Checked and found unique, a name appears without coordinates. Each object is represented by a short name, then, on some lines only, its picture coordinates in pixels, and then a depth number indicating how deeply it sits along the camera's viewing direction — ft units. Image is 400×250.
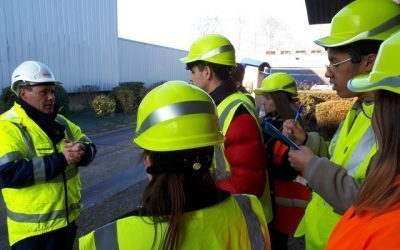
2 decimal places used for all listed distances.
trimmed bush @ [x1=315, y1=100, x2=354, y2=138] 31.14
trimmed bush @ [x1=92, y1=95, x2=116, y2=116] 55.47
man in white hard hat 8.48
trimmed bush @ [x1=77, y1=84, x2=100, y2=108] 57.41
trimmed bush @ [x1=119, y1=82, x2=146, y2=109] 64.85
